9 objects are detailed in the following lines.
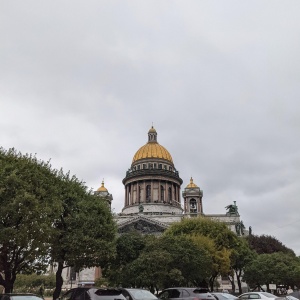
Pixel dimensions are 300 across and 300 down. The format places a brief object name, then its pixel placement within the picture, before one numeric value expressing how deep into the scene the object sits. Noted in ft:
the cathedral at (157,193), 284.82
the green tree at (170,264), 108.58
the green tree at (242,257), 169.02
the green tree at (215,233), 146.10
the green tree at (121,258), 116.06
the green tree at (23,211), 75.92
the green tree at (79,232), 94.73
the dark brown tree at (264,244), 227.20
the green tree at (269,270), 164.86
